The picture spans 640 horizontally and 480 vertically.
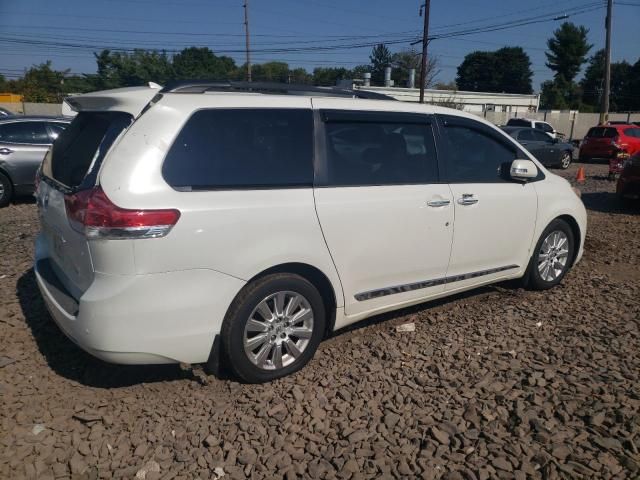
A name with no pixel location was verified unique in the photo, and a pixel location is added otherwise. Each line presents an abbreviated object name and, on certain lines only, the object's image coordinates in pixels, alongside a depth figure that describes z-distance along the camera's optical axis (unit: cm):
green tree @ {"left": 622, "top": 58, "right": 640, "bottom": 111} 7600
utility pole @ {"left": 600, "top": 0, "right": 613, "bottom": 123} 2783
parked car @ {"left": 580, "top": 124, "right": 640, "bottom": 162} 2028
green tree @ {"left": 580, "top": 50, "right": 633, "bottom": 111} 7838
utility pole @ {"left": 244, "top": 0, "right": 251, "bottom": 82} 4194
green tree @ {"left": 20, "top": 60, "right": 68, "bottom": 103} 5694
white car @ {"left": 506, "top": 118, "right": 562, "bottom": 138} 2492
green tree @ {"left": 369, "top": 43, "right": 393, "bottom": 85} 9861
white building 4225
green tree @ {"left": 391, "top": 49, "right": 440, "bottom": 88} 5859
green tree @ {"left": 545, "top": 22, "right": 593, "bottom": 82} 8000
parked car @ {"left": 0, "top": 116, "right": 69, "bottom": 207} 939
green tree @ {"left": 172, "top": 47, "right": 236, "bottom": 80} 6938
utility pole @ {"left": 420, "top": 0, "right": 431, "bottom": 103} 2925
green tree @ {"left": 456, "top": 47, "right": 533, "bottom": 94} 9312
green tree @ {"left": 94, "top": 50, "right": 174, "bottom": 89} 6155
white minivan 275
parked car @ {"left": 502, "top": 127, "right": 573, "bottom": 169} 1772
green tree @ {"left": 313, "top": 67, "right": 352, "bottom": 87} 8900
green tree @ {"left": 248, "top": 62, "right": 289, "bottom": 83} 8756
